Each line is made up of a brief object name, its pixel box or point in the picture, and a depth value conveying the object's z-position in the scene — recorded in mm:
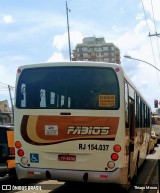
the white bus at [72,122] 8961
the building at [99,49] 109300
